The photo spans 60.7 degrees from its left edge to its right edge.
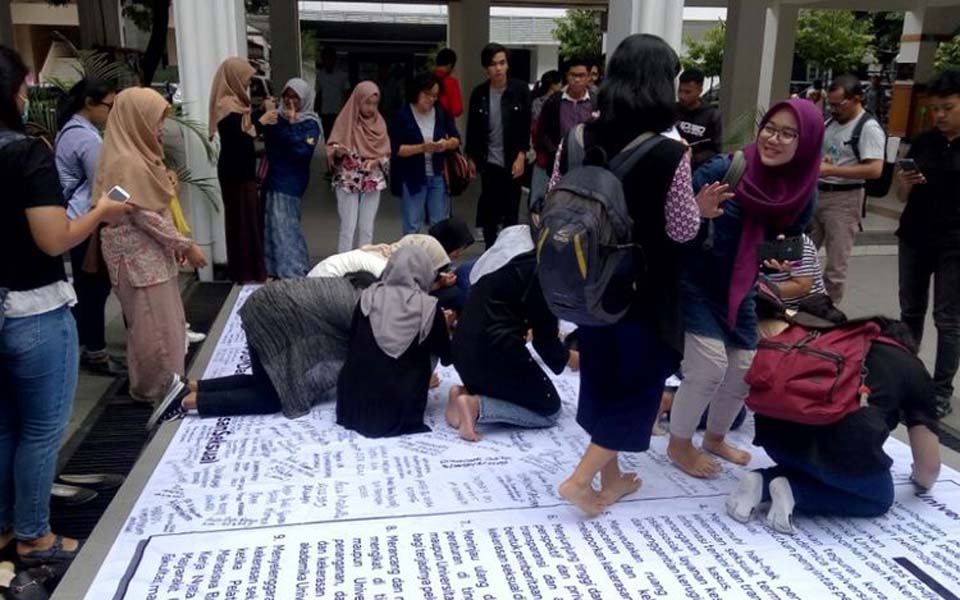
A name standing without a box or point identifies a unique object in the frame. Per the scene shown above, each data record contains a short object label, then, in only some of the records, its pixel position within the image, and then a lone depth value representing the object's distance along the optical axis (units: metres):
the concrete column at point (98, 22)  9.98
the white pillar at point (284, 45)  11.92
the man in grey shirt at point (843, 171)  4.07
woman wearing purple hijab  2.35
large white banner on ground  2.17
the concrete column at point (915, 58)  12.33
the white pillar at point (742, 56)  9.43
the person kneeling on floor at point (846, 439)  2.33
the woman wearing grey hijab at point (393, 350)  2.99
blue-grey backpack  2.11
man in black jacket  5.85
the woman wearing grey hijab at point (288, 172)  5.04
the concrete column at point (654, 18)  5.25
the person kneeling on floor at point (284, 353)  3.19
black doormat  2.69
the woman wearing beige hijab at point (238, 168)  4.89
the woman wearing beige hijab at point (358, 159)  5.30
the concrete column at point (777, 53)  10.55
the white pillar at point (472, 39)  11.84
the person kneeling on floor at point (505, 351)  3.02
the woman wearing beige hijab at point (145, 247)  3.12
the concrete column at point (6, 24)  8.94
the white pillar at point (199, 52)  5.24
